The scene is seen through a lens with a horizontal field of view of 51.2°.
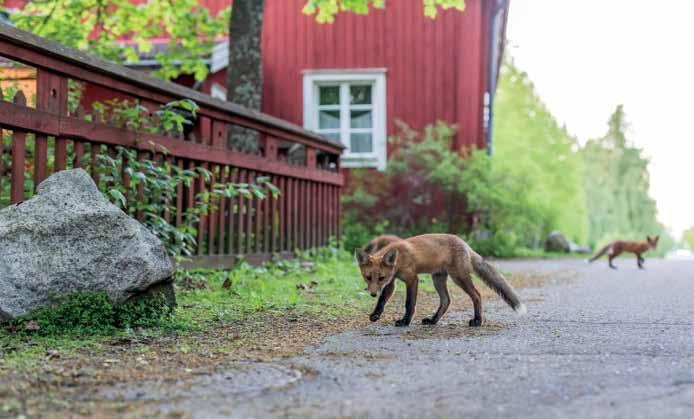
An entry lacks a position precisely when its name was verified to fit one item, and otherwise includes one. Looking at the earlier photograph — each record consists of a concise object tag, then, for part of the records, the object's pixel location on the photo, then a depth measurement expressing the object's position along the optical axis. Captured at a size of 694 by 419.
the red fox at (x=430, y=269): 4.98
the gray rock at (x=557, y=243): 22.61
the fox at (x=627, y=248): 13.48
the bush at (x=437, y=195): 14.84
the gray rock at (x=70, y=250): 4.30
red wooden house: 15.96
